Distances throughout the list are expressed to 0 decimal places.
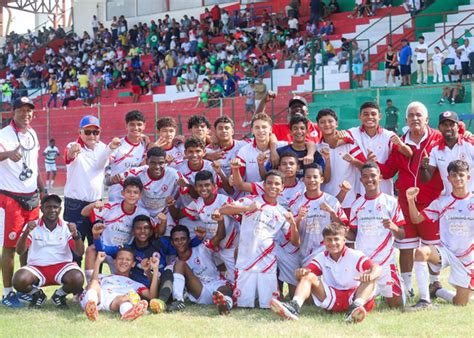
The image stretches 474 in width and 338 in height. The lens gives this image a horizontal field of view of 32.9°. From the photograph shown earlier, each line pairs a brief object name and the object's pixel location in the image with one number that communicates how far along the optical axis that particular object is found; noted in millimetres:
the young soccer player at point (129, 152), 9484
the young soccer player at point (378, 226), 8203
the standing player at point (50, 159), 28812
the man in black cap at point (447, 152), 8672
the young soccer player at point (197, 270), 8539
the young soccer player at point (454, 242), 8141
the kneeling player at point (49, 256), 8398
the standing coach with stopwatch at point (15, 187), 8812
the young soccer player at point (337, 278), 7773
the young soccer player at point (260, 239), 8375
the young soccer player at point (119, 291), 7812
